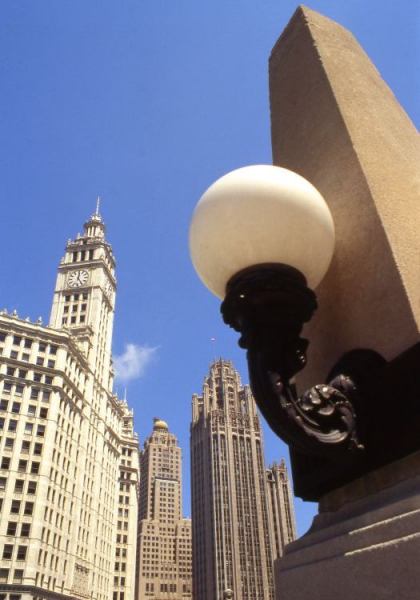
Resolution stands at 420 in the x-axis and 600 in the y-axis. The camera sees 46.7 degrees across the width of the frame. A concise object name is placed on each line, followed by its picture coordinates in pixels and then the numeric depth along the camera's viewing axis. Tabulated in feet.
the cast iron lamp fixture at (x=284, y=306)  5.55
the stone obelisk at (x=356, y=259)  5.00
